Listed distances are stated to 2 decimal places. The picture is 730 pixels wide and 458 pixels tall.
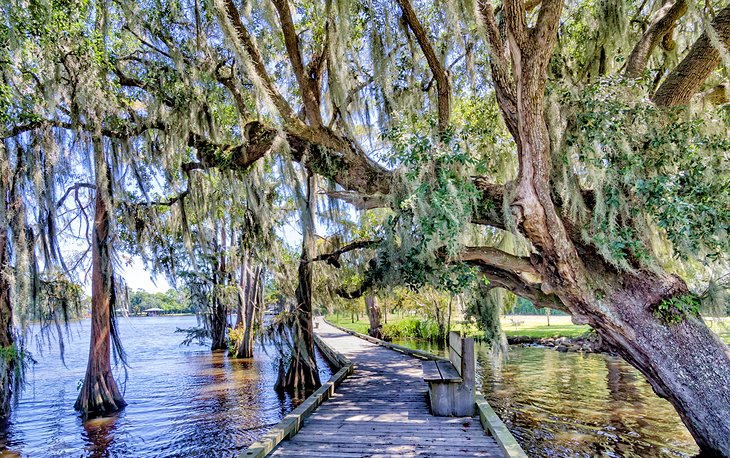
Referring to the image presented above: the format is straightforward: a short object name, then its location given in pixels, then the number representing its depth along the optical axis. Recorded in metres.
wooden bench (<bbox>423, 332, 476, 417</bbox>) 5.41
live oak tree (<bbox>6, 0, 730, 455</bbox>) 4.29
